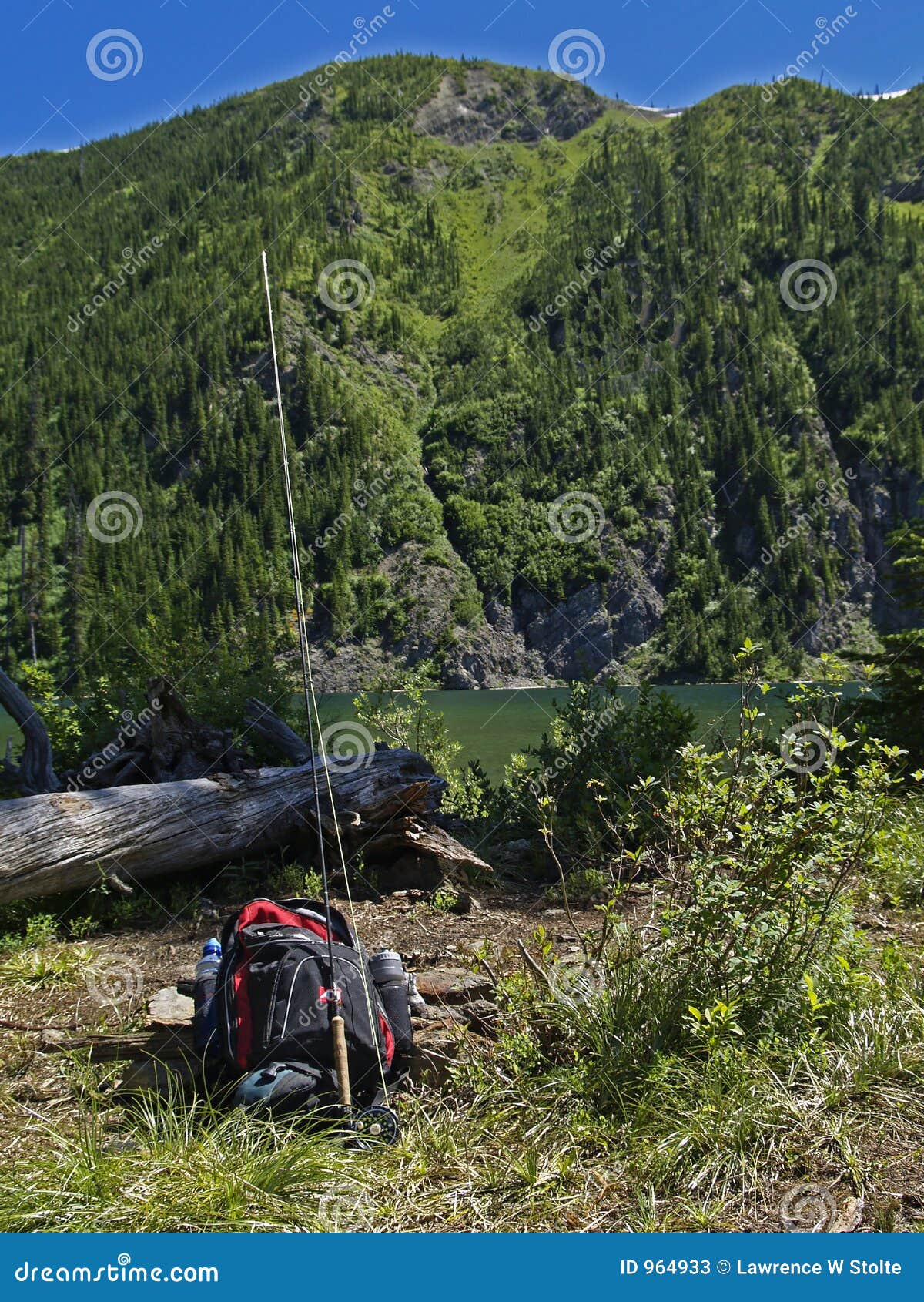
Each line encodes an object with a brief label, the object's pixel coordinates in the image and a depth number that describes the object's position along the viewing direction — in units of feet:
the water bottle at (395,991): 11.73
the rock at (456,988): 13.50
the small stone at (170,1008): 12.96
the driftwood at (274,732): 24.57
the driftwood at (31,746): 22.89
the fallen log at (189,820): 18.29
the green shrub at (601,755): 22.34
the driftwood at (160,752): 23.02
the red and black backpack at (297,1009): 10.84
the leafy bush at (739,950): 10.97
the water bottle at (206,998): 11.48
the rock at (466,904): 19.58
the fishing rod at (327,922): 9.32
